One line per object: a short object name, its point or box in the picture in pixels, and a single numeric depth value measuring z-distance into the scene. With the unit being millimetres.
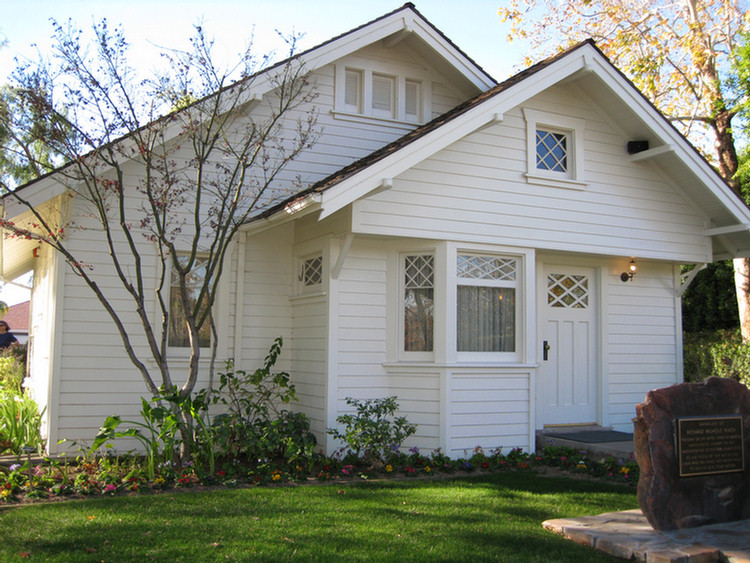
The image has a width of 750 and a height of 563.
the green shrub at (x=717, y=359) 12148
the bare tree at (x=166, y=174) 7621
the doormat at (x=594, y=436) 9332
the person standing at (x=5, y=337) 16847
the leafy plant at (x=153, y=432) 7102
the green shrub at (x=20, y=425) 8508
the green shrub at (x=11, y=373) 11266
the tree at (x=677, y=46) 15799
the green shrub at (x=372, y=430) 8094
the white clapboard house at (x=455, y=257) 8617
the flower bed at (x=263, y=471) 6867
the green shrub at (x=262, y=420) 7926
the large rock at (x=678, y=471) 5520
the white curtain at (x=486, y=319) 8969
